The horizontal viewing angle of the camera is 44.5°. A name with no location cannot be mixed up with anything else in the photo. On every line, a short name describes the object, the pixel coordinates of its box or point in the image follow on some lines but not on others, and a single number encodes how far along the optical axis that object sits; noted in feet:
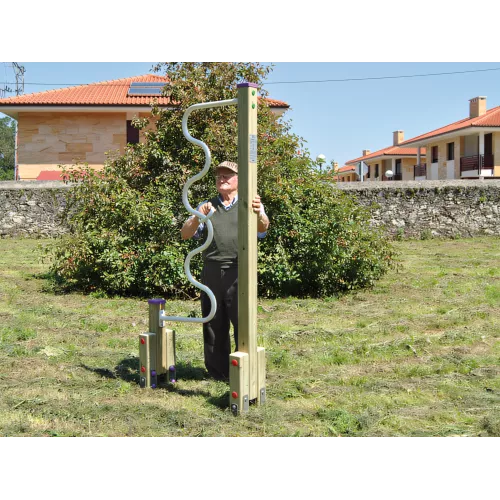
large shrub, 29.22
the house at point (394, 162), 175.94
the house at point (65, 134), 78.54
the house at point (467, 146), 113.80
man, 15.16
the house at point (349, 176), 211.20
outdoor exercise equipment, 13.24
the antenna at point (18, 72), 114.76
